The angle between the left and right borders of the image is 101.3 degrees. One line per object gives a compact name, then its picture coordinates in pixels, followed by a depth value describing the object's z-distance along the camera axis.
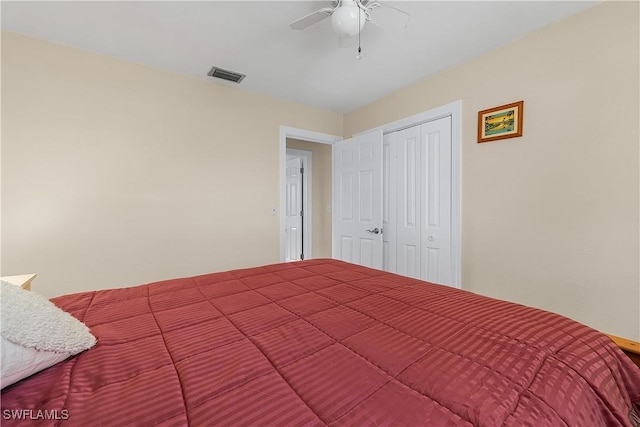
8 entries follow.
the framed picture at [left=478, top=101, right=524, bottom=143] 2.02
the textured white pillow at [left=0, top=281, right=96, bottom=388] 0.58
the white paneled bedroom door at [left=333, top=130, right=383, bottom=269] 3.06
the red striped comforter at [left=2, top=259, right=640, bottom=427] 0.54
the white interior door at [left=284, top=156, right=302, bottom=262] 4.79
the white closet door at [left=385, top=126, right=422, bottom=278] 2.79
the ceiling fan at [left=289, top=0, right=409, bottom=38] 1.47
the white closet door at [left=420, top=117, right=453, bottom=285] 2.51
